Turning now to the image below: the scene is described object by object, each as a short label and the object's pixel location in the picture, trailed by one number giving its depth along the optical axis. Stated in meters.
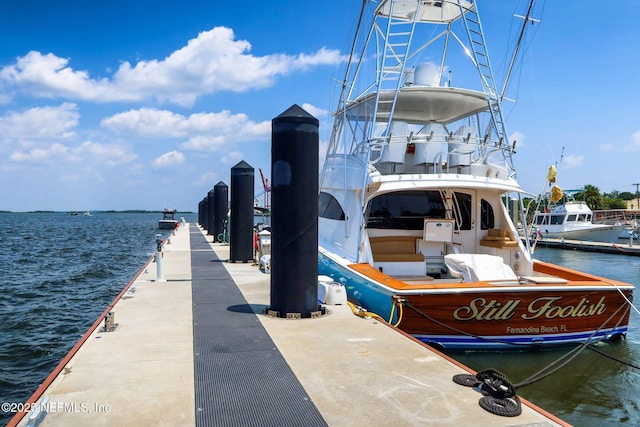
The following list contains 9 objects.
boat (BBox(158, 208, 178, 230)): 63.74
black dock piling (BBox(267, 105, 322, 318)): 8.06
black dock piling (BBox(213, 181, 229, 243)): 24.34
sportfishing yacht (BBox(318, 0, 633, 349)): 8.67
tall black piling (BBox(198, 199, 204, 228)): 44.04
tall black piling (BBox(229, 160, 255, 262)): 15.59
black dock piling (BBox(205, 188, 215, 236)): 31.24
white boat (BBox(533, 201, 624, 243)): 44.34
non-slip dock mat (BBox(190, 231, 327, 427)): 4.47
